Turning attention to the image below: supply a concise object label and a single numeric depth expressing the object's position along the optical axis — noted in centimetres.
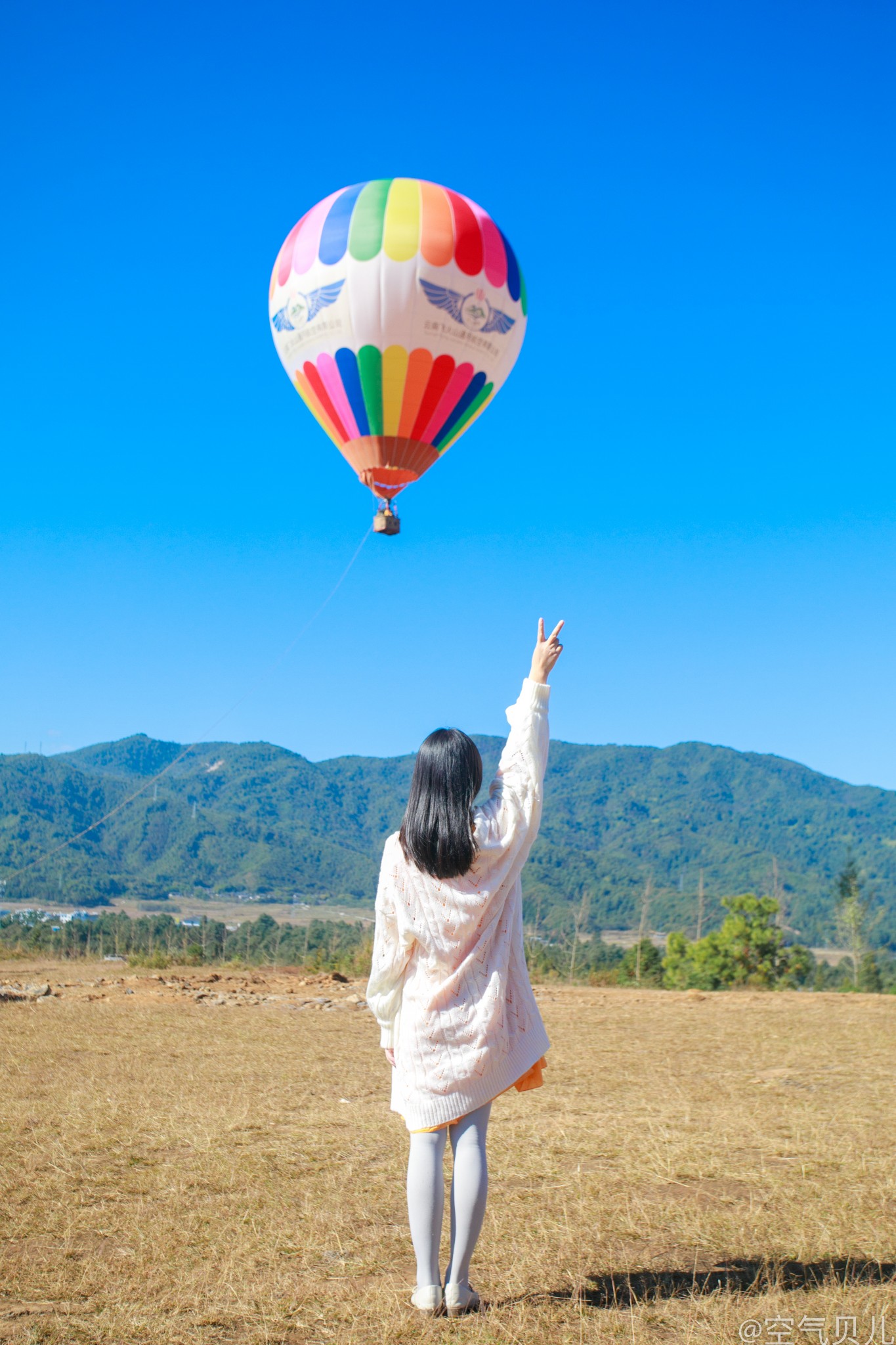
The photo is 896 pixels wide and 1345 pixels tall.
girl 301
